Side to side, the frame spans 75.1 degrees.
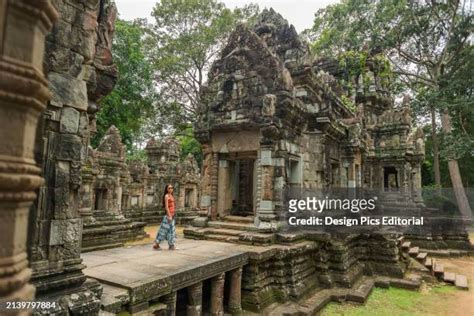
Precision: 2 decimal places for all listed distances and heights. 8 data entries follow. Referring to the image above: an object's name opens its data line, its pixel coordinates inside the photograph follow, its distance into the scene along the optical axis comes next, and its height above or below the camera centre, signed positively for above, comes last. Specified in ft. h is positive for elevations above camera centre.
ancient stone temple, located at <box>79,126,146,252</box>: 36.29 -1.95
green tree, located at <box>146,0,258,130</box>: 73.97 +34.76
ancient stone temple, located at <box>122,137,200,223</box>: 57.62 +0.61
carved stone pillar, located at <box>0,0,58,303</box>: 4.37 +0.83
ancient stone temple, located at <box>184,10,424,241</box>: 25.18 +5.43
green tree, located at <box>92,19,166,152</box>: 66.64 +21.60
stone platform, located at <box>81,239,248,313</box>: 12.50 -4.28
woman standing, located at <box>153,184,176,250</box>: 21.75 -2.84
